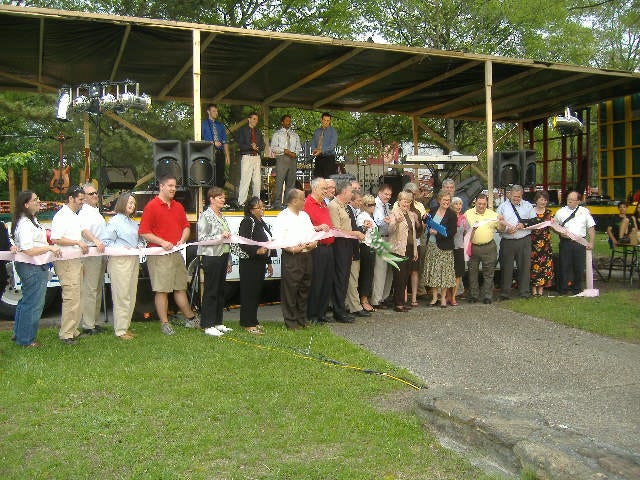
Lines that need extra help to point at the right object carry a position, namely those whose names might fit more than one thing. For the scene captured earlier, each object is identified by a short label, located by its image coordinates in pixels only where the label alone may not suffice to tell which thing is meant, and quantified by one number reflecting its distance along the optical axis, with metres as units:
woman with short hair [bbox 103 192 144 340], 8.31
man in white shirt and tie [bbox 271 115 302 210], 13.41
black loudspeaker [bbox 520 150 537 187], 12.47
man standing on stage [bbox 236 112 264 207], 12.84
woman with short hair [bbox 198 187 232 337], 8.48
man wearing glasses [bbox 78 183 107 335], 8.54
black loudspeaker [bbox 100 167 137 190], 13.82
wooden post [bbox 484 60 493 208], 12.38
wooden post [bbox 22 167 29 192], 14.67
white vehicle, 9.45
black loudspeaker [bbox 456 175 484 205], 13.45
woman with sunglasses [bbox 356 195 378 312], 9.98
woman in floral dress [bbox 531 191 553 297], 11.34
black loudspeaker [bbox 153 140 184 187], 9.72
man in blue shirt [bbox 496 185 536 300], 11.06
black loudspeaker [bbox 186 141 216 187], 9.70
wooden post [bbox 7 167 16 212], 12.95
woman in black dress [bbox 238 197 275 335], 8.59
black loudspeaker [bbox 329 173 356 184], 11.74
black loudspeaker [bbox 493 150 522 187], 12.49
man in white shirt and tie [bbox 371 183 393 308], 10.09
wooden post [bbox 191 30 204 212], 9.87
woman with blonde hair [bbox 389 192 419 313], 9.95
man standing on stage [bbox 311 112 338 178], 13.91
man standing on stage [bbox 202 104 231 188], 12.48
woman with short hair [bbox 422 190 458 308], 10.31
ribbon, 7.63
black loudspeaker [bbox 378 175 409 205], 15.31
